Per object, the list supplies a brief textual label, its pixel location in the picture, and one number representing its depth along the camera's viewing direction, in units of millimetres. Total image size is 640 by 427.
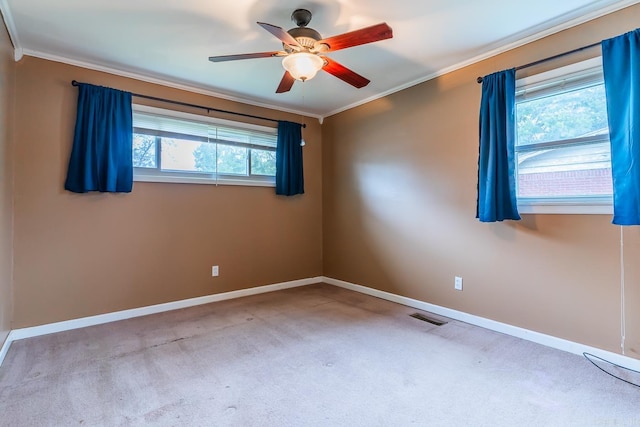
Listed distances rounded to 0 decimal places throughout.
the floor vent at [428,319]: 3084
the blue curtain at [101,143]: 2977
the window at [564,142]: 2338
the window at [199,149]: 3404
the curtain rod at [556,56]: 2350
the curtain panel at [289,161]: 4305
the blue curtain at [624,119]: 2059
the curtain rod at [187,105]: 3321
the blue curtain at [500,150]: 2666
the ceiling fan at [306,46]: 2006
